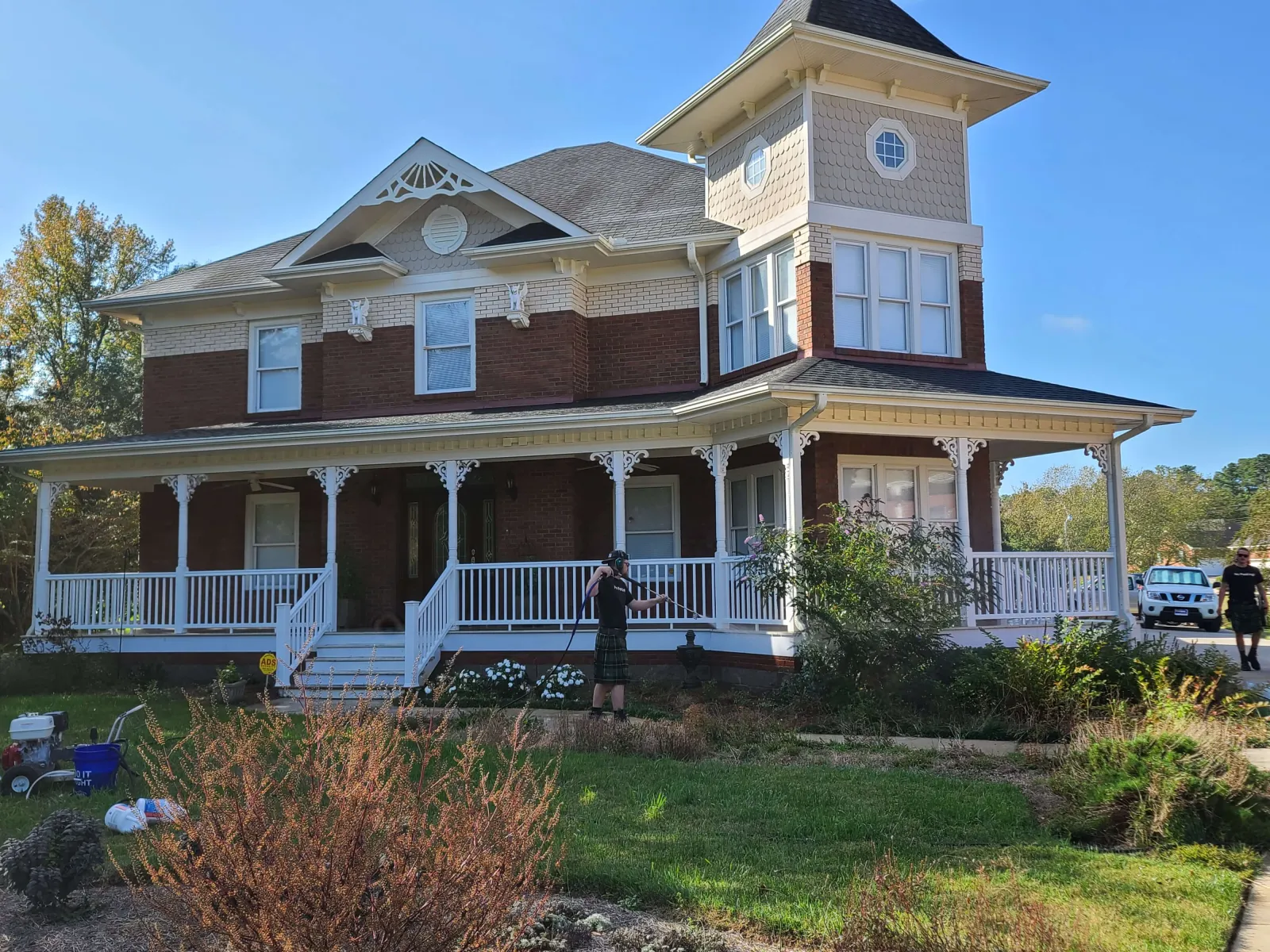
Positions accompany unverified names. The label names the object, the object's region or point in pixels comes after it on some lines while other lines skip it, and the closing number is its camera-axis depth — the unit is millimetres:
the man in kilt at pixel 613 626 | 11516
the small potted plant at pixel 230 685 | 14257
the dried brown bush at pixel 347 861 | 3658
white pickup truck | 27281
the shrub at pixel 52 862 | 5164
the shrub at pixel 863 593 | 11523
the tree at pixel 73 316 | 33969
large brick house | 14711
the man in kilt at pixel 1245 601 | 15922
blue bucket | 8094
